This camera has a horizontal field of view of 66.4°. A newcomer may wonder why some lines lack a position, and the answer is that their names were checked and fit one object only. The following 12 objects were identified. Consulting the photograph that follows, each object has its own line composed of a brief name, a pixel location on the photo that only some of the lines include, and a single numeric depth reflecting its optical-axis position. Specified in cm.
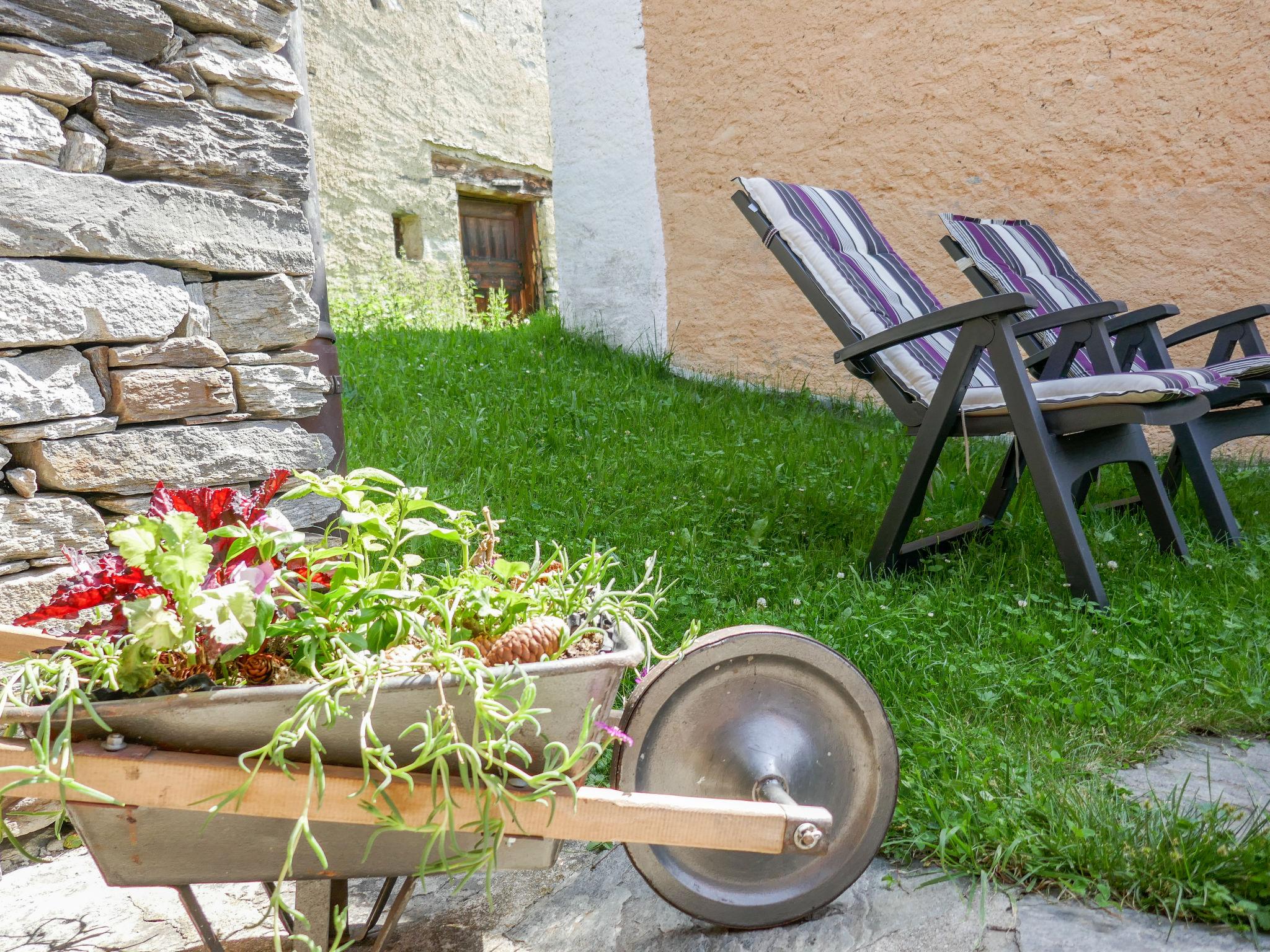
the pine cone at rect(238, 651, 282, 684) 103
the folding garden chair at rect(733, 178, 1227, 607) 225
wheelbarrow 98
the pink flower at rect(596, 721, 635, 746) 110
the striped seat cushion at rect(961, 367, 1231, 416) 215
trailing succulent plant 96
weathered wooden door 930
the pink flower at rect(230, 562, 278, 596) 100
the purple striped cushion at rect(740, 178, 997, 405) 262
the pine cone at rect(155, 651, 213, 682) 101
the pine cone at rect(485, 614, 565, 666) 106
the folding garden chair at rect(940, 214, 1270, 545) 266
